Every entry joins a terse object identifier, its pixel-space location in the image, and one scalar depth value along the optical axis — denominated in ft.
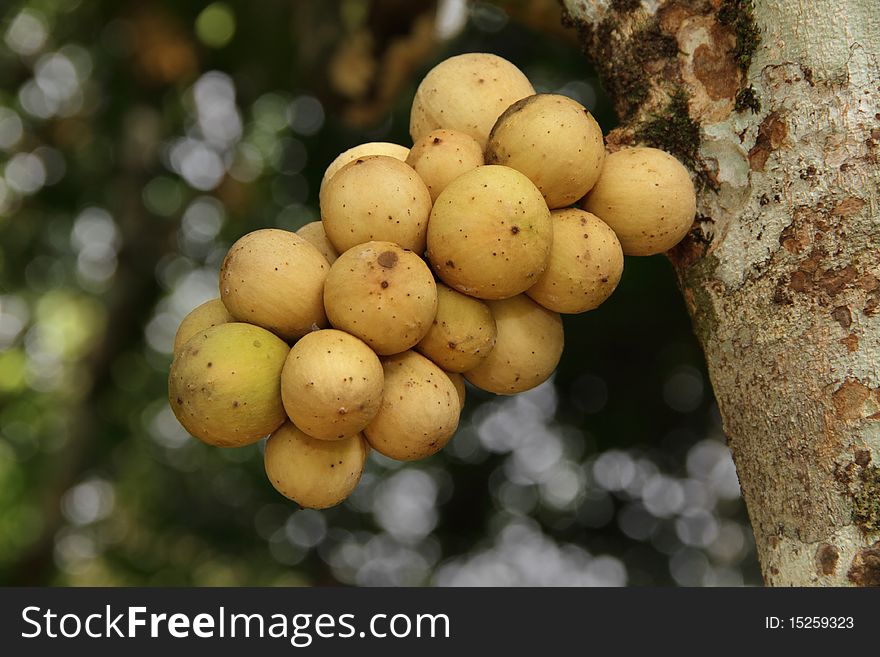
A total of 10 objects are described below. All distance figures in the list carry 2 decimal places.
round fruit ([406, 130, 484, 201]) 7.11
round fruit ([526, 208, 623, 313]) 7.00
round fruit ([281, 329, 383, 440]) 6.11
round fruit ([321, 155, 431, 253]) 6.72
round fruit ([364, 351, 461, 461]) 6.64
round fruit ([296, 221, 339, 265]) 7.25
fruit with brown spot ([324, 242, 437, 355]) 6.36
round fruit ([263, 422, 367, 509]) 6.65
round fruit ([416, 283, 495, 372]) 6.82
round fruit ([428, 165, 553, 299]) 6.59
